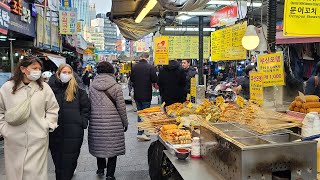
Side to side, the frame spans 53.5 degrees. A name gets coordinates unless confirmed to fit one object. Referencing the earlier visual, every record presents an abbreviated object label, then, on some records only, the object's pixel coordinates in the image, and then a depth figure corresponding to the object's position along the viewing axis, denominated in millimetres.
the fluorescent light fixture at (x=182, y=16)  8891
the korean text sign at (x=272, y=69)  4301
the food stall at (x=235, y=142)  2588
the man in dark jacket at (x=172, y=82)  8000
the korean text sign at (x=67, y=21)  17047
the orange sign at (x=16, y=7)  9406
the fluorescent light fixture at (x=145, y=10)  6864
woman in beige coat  4117
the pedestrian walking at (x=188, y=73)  9123
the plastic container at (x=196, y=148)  3629
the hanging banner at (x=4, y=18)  7477
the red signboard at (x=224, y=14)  6902
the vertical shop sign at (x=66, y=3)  20688
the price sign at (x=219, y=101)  4866
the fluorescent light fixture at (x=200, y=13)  8674
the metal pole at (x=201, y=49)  10280
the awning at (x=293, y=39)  7836
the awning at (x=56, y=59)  12273
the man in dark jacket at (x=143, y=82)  8477
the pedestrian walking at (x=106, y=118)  5164
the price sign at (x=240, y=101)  4454
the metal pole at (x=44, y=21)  13535
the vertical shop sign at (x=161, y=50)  10234
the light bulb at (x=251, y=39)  5766
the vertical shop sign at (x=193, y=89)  7973
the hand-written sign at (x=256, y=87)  4488
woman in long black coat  4695
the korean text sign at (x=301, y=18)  3992
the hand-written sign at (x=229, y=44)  6855
